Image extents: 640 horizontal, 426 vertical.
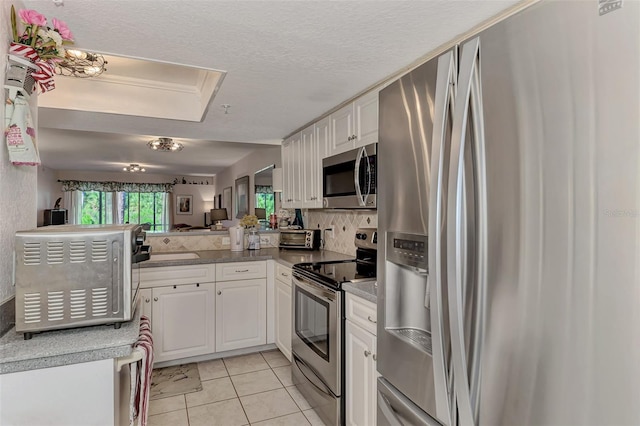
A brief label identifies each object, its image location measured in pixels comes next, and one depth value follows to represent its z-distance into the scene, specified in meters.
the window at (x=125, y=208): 9.38
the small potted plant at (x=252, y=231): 3.67
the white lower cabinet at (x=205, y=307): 2.90
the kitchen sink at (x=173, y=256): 3.16
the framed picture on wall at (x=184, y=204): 10.09
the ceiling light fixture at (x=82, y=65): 2.21
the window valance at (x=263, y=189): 5.23
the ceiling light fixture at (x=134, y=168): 7.76
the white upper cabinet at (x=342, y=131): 2.54
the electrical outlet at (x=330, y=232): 3.44
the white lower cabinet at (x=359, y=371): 1.71
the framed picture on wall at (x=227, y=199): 7.99
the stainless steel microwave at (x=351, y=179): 2.21
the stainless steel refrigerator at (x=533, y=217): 0.65
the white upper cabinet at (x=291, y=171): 3.49
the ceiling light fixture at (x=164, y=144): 4.98
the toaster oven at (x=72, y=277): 1.24
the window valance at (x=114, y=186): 9.09
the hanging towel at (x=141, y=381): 1.36
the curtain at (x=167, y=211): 9.98
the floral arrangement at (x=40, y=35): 1.28
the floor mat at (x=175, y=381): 2.60
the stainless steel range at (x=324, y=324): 1.98
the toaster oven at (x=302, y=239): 3.59
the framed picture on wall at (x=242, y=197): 6.32
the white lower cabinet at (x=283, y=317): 2.93
